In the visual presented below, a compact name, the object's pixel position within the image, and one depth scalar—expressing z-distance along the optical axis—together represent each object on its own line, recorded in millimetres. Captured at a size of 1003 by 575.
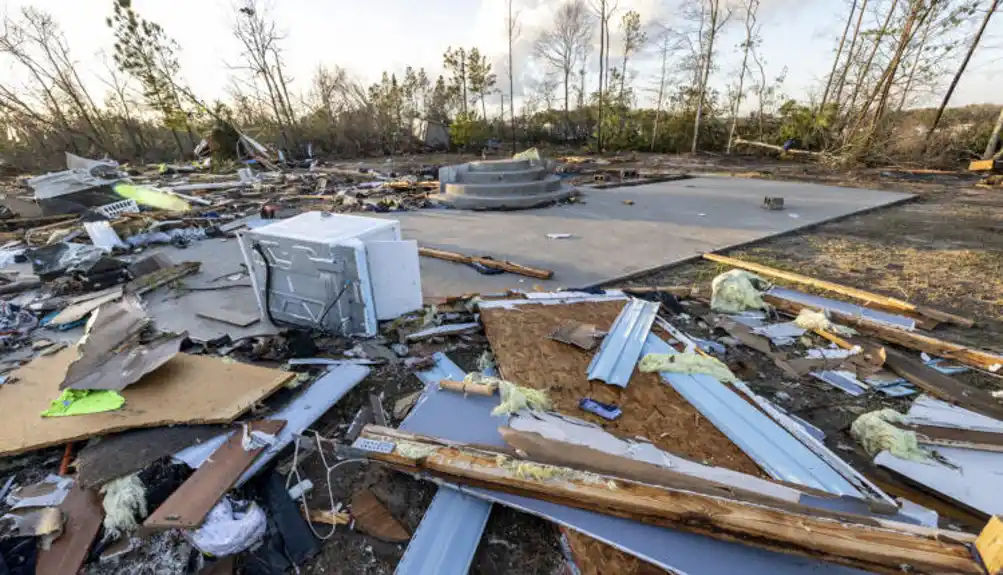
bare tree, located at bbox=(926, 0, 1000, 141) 14029
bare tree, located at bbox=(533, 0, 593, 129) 26984
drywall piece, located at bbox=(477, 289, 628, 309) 4254
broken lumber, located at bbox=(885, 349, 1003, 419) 2891
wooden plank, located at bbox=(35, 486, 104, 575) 1881
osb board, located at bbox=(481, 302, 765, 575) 1864
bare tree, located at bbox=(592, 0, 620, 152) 23766
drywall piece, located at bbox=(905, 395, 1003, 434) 2629
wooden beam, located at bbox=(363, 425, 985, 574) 1529
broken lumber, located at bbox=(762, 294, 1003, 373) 3354
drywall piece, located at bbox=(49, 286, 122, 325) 4379
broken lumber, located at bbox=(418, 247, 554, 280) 5401
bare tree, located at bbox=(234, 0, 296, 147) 24109
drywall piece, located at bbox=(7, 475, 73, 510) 2184
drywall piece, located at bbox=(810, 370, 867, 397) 3160
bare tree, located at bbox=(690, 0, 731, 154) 21469
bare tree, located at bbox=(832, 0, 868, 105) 18688
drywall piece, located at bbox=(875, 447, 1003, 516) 2123
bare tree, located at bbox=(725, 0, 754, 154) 20906
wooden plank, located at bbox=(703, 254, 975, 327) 4082
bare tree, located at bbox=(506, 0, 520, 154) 26344
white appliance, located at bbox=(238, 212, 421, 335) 3557
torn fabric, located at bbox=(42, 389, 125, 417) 2650
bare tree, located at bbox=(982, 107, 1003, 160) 14062
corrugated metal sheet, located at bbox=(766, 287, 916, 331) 4020
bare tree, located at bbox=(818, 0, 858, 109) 19566
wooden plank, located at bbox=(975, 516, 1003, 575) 1358
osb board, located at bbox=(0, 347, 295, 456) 2514
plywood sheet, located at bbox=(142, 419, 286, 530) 1941
